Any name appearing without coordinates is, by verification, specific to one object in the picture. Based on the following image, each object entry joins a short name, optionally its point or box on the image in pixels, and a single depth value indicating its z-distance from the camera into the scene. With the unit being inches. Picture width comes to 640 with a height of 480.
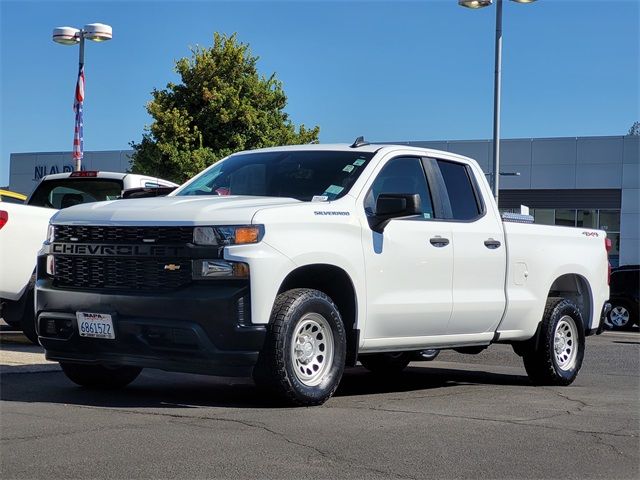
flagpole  956.1
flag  948.6
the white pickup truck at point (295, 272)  280.7
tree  1090.1
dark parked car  929.5
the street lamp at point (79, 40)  943.0
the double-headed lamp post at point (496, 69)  910.4
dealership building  1747.0
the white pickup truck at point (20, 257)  413.4
